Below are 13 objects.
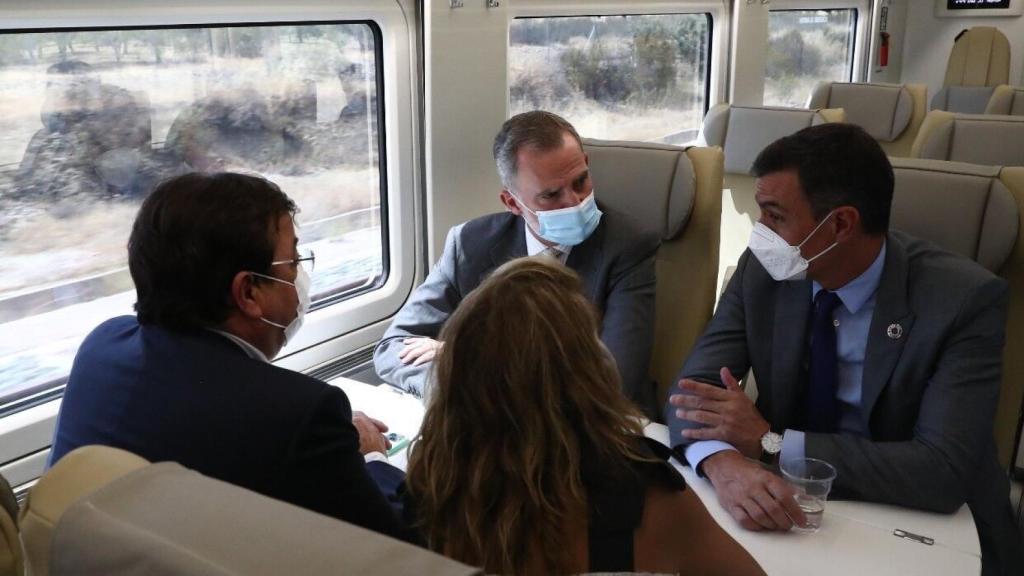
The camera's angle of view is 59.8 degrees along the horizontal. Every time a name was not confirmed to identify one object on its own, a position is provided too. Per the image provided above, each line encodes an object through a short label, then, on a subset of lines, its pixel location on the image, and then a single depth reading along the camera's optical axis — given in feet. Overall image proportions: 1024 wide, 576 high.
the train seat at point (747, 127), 11.58
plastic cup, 4.93
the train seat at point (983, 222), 6.28
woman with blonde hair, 3.52
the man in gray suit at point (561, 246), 7.38
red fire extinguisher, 21.58
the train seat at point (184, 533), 1.81
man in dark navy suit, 3.94
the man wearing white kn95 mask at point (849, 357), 5.27
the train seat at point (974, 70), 21.17
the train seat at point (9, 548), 3.35
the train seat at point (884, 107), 15.16
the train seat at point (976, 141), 9.40
